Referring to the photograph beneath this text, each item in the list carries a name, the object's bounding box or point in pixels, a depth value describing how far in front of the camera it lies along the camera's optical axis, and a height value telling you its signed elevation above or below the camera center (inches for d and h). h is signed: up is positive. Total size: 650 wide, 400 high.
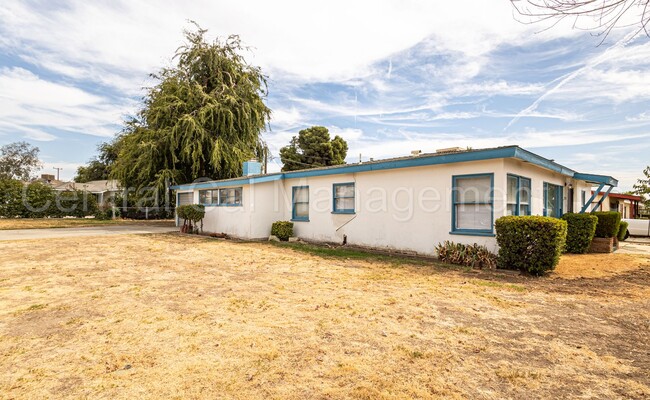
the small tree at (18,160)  1905.8 +242.2
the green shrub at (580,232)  450.3 -35.8
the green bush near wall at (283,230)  557.0 -45.8
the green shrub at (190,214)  670.5 -25.5
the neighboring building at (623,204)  905.5 +7.1
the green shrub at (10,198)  1059.9 +7.9
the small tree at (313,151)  1658.5 +273.4
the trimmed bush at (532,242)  295.7 -33.4
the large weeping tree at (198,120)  853.2 +226.8
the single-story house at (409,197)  356.8 +9.5
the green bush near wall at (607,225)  476.6 -27.5
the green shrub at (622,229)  609.3 -42.8
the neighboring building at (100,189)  1540.4 +59.9
